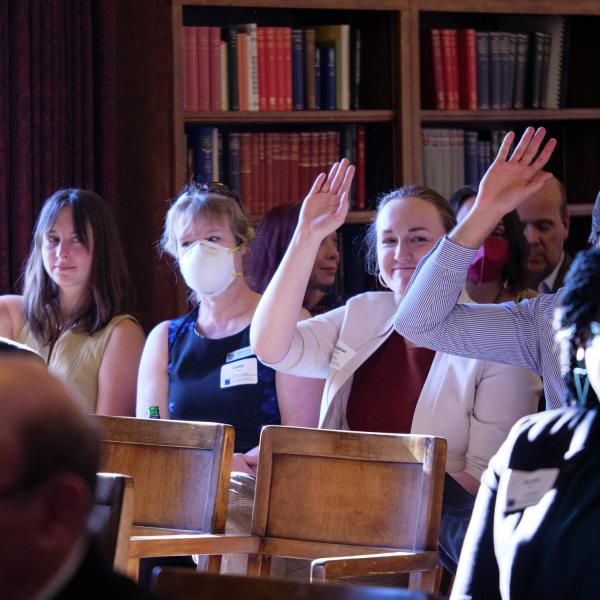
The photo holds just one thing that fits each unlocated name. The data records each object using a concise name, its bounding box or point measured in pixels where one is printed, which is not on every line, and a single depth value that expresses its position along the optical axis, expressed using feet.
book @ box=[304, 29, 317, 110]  28.68
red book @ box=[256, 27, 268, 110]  28.32
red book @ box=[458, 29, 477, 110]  29.55
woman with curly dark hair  10.10
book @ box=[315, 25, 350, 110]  28.89
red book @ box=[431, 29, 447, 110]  29.32
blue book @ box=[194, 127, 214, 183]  28.53
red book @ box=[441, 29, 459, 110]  29.40
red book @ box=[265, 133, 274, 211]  29.07
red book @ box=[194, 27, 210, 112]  27.81
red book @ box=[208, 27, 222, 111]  27.86
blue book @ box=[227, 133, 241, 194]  28.91
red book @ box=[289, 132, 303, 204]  29.17
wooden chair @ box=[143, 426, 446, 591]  16.06
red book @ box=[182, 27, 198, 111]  27.73
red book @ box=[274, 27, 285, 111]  28.35
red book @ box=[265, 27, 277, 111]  28.32
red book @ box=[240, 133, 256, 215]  28.91
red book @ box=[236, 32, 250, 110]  28.19
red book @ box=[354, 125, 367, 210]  29.55
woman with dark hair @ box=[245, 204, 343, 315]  24.59
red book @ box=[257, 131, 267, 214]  29.01
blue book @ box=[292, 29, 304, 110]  28.55
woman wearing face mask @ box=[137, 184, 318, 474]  21.33
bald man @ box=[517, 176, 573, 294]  27.84
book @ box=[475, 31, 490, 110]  29.76
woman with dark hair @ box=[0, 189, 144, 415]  24.09
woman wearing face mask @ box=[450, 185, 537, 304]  23.19
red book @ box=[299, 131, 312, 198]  29.27
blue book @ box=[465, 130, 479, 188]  30.40
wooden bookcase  28.19
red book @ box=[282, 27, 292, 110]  28.40
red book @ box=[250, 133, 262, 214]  28.96
